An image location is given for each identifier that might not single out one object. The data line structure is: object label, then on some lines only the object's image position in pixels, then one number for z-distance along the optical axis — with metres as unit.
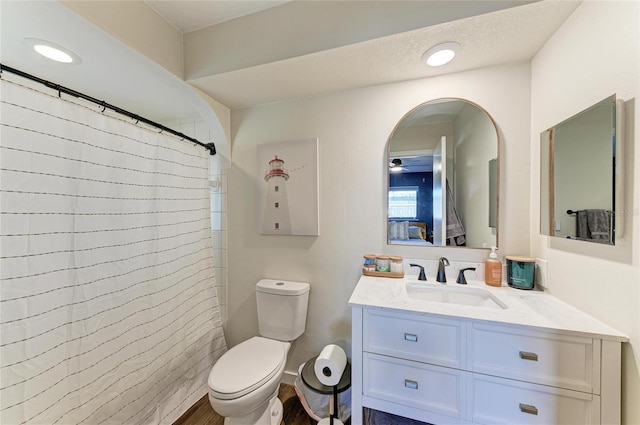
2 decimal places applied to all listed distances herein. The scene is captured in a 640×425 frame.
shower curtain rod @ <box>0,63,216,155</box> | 0.81
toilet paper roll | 1.20
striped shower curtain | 0.84
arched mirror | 1.34
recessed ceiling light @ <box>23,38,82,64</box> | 1.12
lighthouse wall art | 1.63
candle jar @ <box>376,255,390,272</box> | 1.43
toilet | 1.11
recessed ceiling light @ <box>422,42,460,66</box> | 1.13
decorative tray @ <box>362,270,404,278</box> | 1.40
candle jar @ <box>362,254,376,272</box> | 1.45
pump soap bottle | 1.25
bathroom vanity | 0.81
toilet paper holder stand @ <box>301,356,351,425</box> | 1.22
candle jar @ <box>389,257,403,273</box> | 1.41
